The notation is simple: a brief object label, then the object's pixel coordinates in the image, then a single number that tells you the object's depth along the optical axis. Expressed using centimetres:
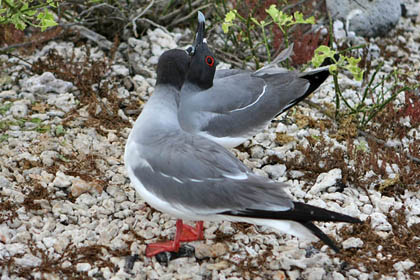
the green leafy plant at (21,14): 833
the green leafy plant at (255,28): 900
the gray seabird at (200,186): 620
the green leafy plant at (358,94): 809
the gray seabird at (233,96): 841
